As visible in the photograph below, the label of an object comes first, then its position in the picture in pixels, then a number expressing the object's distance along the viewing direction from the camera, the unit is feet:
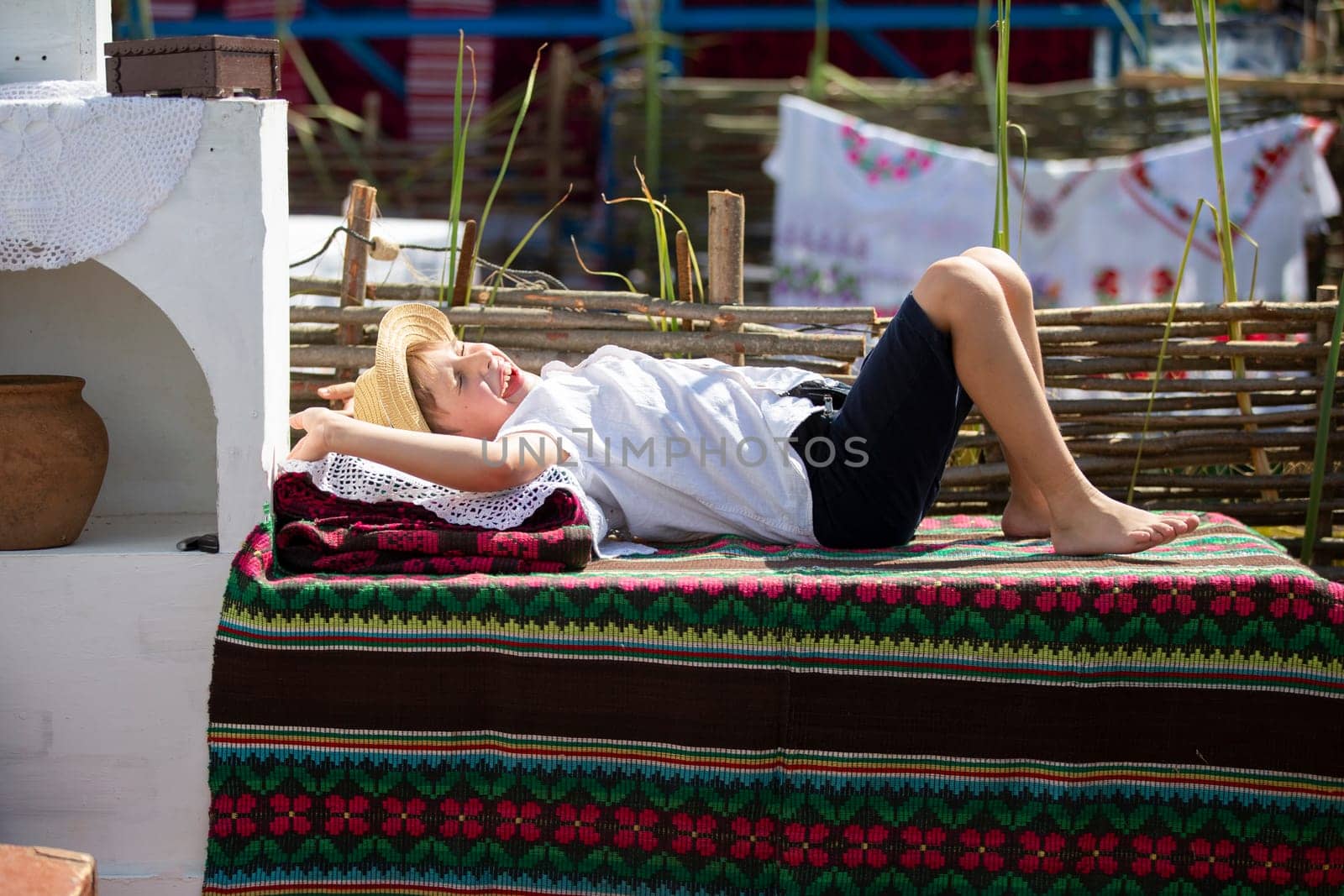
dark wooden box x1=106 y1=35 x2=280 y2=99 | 17.07
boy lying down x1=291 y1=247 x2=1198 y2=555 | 17.92
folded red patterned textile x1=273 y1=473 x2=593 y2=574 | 16.92
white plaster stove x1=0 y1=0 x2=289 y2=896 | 17.10
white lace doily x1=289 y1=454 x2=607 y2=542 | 17.70
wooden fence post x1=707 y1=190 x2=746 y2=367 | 23.54
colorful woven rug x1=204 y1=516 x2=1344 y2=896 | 16.05
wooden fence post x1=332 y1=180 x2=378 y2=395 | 24.22
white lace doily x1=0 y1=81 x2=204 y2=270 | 16.94
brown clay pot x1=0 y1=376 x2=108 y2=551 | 17.93
